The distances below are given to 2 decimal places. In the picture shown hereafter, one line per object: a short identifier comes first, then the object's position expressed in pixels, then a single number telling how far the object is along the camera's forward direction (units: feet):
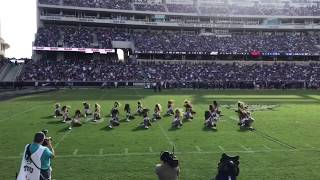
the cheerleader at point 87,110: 92.43
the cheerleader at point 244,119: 76.84
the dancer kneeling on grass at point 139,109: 94.22
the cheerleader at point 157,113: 87.39
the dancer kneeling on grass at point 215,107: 82.30
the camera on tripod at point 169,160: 26.96
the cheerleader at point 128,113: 86.18
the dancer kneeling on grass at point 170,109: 95.55
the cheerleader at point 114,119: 78.17
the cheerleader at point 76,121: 79.03
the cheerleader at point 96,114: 86.27
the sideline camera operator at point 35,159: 27.99
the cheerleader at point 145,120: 77.51
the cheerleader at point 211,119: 76.89
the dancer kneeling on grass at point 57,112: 93.19
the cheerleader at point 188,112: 86.85
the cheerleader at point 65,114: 85.15
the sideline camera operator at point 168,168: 26.94
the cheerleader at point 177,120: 77.97
